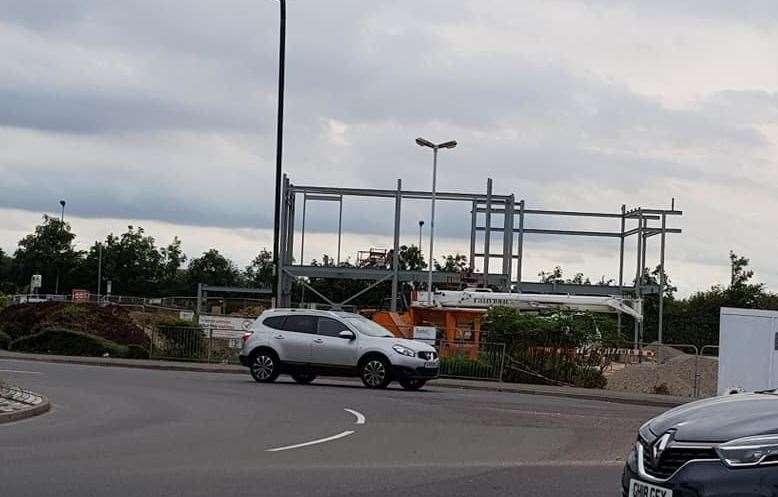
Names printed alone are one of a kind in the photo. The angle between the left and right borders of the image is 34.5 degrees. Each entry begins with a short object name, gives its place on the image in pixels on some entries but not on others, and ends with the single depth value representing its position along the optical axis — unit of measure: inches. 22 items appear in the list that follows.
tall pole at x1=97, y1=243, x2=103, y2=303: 4374.5
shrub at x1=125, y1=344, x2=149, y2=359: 1513.3
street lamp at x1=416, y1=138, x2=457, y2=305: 1743.4
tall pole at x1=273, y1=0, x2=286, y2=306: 1365.7
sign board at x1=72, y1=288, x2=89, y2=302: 2659.5
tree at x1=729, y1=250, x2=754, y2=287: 2974.9
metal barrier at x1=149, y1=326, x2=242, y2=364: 1478.8
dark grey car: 272.8
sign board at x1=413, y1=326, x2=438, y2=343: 1393.9
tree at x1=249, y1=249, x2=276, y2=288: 4372.5
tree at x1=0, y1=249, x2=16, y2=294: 5224.4
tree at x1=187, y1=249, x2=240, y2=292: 4749.0
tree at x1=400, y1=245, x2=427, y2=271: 3477.9
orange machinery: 1467.8
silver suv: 1071.0
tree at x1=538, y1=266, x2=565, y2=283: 3550.7
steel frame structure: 2011.6
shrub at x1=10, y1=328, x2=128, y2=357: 1546.5
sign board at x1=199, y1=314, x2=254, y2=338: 1486.2
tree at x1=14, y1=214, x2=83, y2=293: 4648.1
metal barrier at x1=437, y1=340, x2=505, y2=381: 1338.6
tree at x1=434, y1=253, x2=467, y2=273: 3653.8
